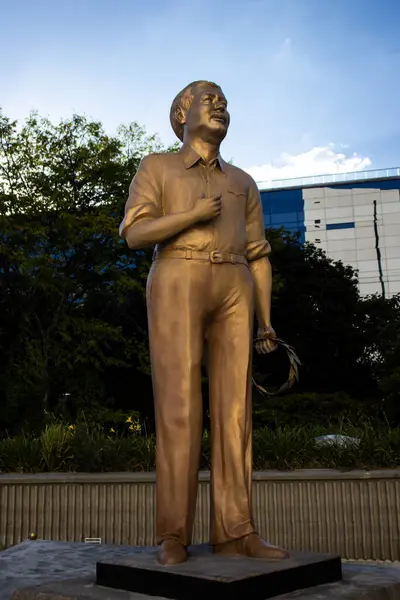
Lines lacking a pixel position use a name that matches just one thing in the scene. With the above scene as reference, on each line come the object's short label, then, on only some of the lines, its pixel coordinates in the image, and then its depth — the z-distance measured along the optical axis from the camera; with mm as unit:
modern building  59375
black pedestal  3311
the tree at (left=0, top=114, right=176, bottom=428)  19922
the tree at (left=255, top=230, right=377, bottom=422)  28984
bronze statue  3965
